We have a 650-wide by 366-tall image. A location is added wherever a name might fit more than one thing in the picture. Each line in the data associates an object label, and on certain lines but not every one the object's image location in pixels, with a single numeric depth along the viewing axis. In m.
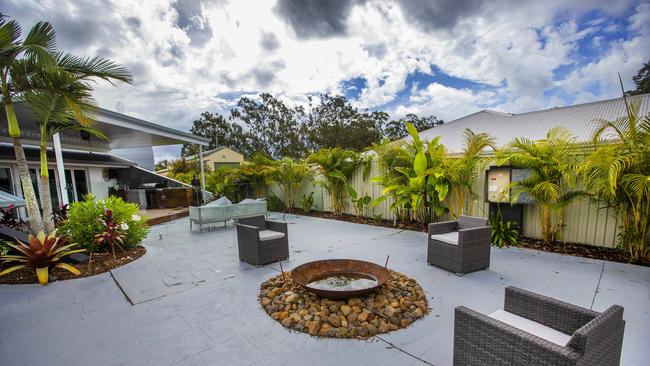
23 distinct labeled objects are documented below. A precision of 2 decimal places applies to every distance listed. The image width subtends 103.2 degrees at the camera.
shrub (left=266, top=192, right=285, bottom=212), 10.70
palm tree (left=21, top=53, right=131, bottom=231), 4.15
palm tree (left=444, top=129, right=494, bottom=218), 5.41
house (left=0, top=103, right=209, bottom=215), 7.34
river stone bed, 2.46
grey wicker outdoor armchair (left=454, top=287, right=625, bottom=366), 1.31
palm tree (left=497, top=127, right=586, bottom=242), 4.52
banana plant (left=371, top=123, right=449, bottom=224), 5.71
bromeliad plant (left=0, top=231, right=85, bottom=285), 3.70
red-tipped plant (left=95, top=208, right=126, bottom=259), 4.59
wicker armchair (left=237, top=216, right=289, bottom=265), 4.25
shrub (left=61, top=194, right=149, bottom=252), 4.68
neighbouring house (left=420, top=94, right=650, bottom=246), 4.61
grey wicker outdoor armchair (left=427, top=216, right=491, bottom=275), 3.65
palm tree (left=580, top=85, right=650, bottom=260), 3.64
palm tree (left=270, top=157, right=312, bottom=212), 9.60
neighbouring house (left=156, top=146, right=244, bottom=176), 23.88
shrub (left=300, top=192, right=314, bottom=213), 9.64
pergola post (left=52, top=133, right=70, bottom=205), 5.65
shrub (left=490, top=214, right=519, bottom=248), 5.04
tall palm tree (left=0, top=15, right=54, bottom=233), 3.73
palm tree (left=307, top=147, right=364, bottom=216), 8.16
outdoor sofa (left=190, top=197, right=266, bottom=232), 7.02
